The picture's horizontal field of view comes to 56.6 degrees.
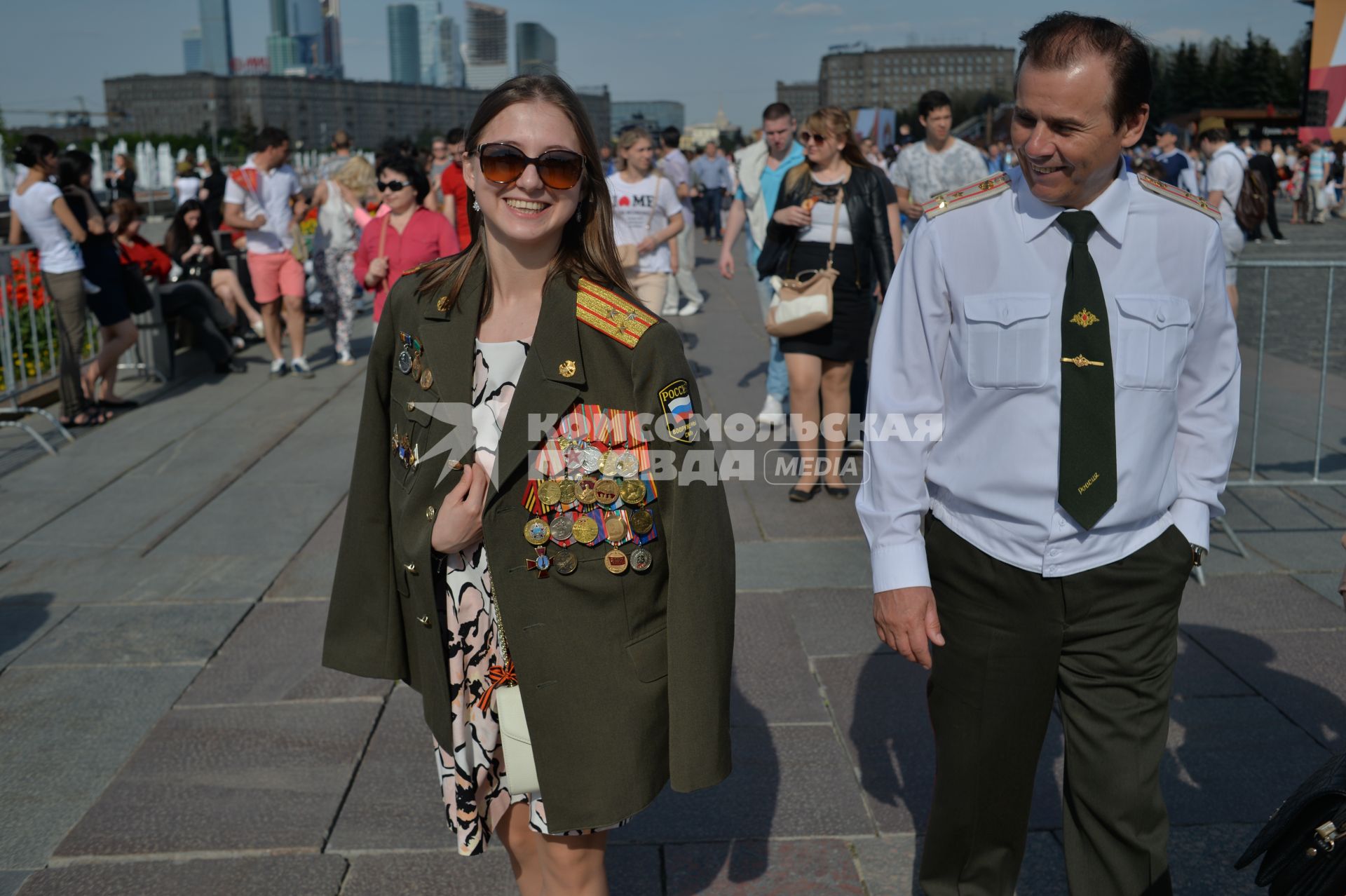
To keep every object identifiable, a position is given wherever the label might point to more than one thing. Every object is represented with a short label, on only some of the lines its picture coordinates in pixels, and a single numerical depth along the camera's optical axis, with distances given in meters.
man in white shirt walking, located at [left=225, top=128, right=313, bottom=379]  10.24
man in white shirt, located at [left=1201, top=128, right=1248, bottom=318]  13.54
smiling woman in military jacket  2.12
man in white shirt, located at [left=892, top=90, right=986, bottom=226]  9.06
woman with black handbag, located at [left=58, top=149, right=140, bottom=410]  8.55
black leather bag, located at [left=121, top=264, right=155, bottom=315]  9.23
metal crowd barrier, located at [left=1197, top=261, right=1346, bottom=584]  5.64
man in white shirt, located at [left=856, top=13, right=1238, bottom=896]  2.21
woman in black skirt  6.10
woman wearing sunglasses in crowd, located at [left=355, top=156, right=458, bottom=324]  7.66
